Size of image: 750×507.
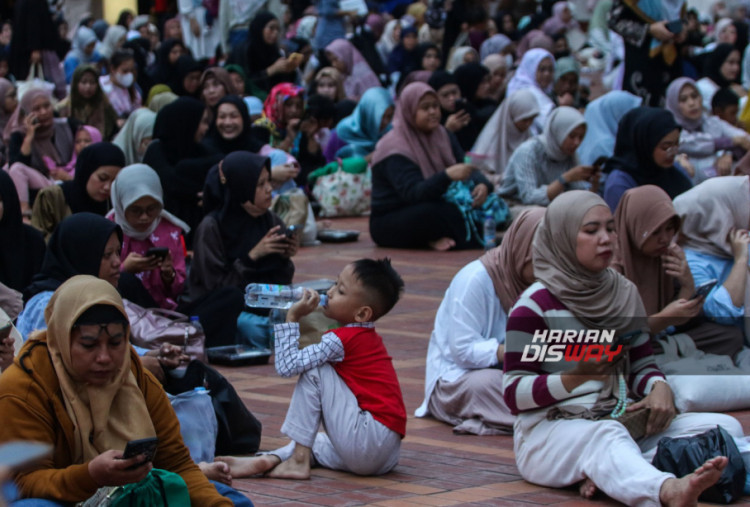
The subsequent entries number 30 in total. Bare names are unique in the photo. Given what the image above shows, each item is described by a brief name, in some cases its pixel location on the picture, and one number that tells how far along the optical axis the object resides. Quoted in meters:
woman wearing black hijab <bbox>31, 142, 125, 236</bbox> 15.27
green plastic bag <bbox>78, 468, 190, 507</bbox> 7.21
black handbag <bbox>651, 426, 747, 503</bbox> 8.87
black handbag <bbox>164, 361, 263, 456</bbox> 9.80
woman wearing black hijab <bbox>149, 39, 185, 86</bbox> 33.53
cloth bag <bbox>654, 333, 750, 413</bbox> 11.55
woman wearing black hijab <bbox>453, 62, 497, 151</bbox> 29.56
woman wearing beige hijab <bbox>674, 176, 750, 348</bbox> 12.55
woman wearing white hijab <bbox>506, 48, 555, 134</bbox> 29.56
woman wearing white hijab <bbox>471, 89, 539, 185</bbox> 25.25
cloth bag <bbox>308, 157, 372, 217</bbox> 24.83
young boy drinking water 9.65
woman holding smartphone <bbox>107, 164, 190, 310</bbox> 13.68
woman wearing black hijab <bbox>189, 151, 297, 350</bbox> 14.50
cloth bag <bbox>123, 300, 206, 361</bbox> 12.13
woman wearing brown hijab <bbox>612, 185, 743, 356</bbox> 11.59
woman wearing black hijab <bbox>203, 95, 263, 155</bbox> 19.72
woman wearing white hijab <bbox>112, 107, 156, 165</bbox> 23.41
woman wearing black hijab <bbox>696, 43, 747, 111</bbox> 30.16
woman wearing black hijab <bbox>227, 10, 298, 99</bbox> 30.52
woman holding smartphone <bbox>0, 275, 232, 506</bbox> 6.96
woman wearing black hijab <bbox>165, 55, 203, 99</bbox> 29.69
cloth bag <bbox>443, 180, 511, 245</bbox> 21.37
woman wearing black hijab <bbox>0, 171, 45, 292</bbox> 12.28
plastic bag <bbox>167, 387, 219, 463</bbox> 9.39
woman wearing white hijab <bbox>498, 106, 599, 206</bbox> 21.08
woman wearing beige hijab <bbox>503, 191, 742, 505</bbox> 9.09
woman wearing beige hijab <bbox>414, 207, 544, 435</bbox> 11.08
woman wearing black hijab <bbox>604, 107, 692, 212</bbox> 16.53
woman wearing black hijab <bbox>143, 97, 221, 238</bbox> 18.72
